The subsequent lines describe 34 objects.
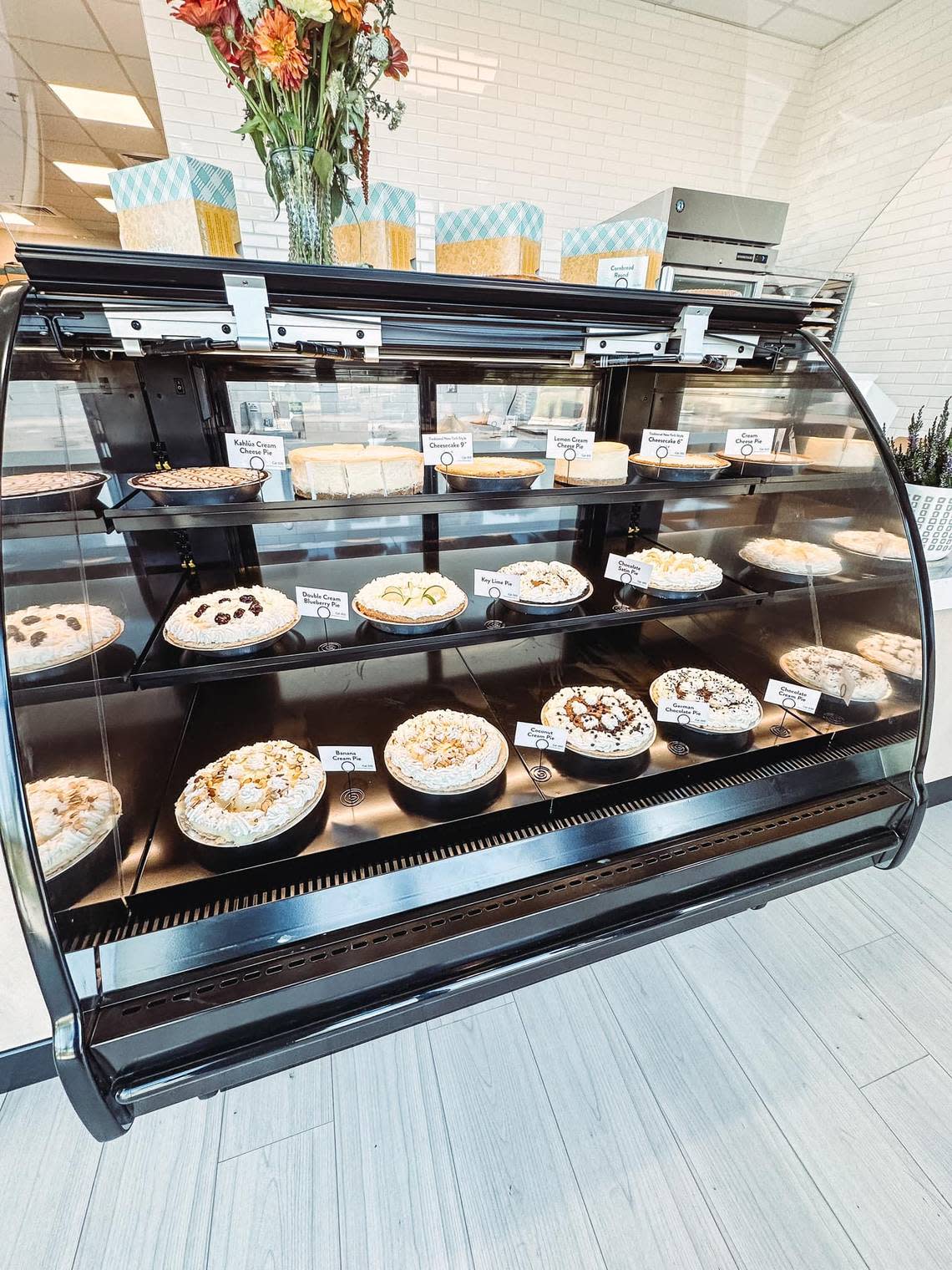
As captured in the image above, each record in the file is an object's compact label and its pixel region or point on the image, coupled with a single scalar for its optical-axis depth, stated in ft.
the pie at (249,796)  4.15
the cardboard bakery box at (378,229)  4.24
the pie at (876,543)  5.27
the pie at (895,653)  5.51
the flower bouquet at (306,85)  3.24
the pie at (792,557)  6.15
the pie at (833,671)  5.95
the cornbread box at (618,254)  4.84
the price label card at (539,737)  5.14
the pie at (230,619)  4.41
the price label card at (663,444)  5.72
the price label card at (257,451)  4.73
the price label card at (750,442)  5.91
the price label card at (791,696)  5.77
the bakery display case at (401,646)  3.54
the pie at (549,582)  5.45
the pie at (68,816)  3.23
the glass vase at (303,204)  3.78
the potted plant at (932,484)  6.55
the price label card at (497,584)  5.24
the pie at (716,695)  5.76
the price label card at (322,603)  4.66
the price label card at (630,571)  5.80
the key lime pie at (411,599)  4.96
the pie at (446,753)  4.80
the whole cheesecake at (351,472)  4.56
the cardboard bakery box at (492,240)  4.44
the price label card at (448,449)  4.99
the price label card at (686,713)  5.60
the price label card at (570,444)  5.17
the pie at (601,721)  5.29
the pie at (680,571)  5.90
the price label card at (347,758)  4.75
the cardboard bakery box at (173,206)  3.56
